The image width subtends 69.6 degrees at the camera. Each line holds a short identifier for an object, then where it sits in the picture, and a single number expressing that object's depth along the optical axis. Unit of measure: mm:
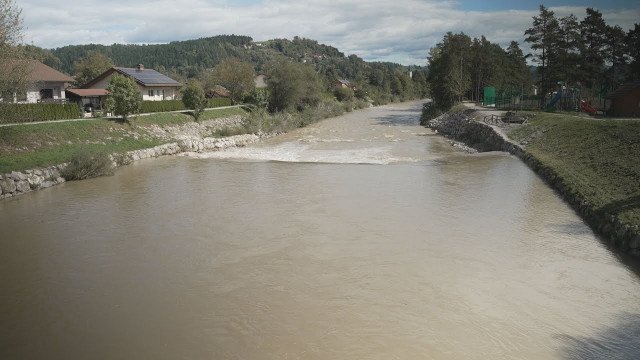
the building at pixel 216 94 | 63756
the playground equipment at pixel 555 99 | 43688
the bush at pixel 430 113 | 59281
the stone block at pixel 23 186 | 21834
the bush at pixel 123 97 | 34062
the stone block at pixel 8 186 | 21125
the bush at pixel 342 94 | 89625
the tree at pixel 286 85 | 57656
